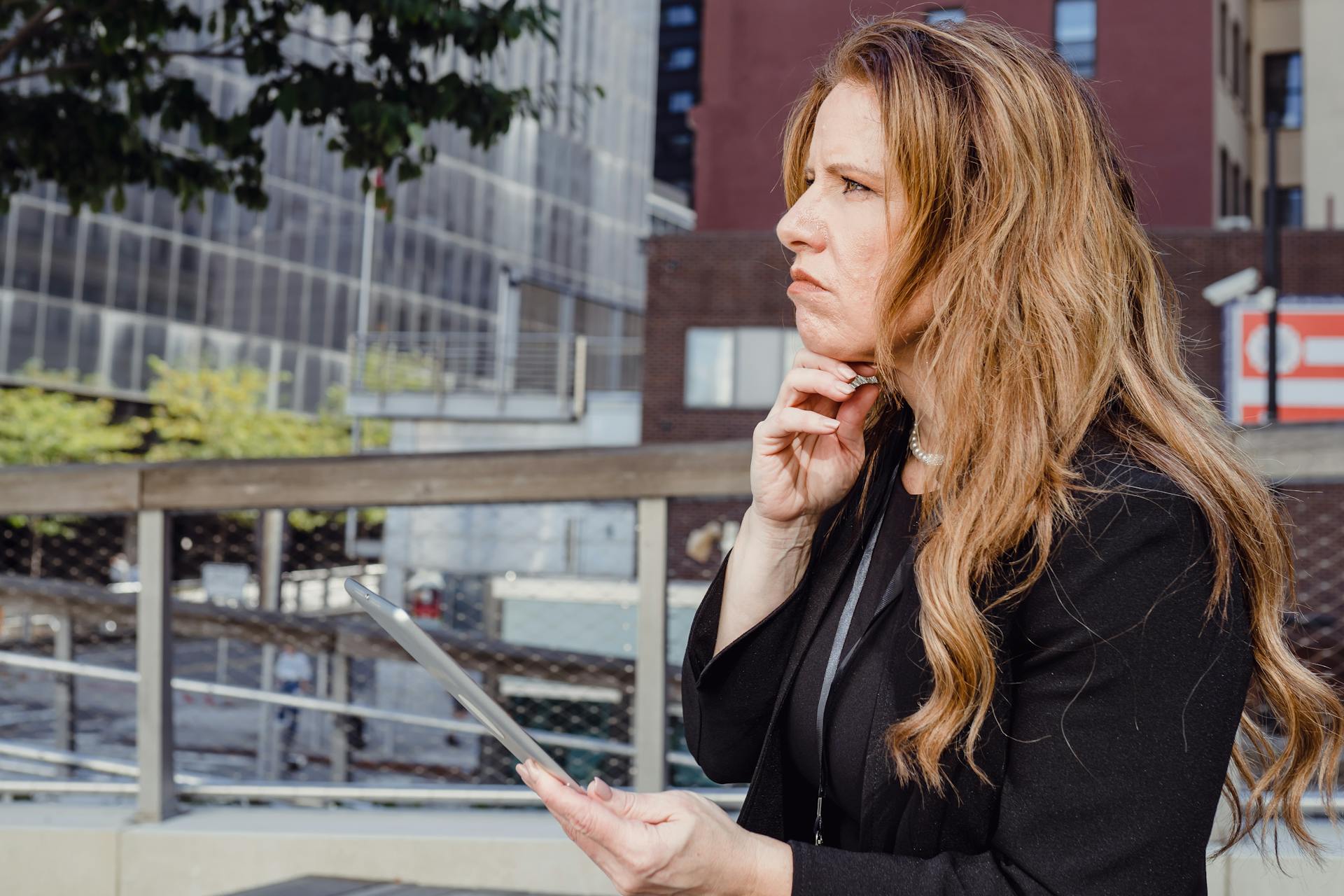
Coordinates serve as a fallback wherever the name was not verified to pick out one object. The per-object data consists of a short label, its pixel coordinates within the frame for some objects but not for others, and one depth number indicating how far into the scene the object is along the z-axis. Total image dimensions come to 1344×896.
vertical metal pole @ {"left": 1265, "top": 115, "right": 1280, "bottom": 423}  14.02
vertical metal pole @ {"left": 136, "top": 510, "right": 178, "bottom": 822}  3.43
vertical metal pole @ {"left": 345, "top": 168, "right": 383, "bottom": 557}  44.34
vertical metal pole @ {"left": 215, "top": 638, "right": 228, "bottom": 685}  5.68
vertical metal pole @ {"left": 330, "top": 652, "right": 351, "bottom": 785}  5.11
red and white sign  22.33
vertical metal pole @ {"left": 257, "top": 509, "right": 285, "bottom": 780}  5.81
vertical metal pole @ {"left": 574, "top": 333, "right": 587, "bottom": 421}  29.03
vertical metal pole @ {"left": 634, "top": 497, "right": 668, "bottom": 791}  3.21
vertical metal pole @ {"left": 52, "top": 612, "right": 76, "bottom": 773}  5.13
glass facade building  34.97
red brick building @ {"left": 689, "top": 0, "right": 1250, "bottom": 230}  25.72
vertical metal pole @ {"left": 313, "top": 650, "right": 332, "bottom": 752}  5.95
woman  1.27
